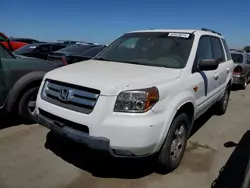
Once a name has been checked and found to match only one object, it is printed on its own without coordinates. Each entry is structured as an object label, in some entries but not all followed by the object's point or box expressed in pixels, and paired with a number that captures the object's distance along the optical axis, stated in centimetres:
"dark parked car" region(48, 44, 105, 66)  581
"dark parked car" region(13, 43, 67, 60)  667
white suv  204
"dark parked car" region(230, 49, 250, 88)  743
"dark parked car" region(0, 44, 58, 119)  324
